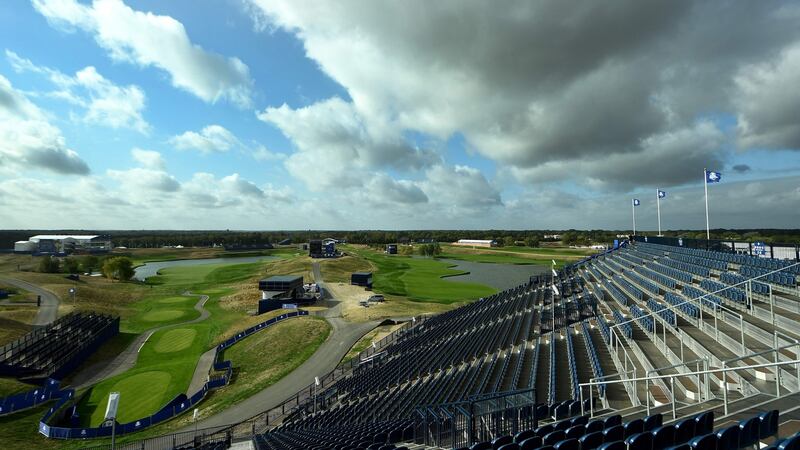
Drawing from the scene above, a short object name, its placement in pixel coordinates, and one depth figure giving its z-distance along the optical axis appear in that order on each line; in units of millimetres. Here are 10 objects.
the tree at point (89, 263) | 103062
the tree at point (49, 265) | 90938
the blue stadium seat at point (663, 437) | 6668
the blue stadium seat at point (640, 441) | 6491
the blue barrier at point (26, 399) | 24548
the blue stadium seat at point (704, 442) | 6014
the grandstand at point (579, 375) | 8289
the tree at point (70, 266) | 93562
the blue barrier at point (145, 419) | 22297
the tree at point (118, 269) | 85688
